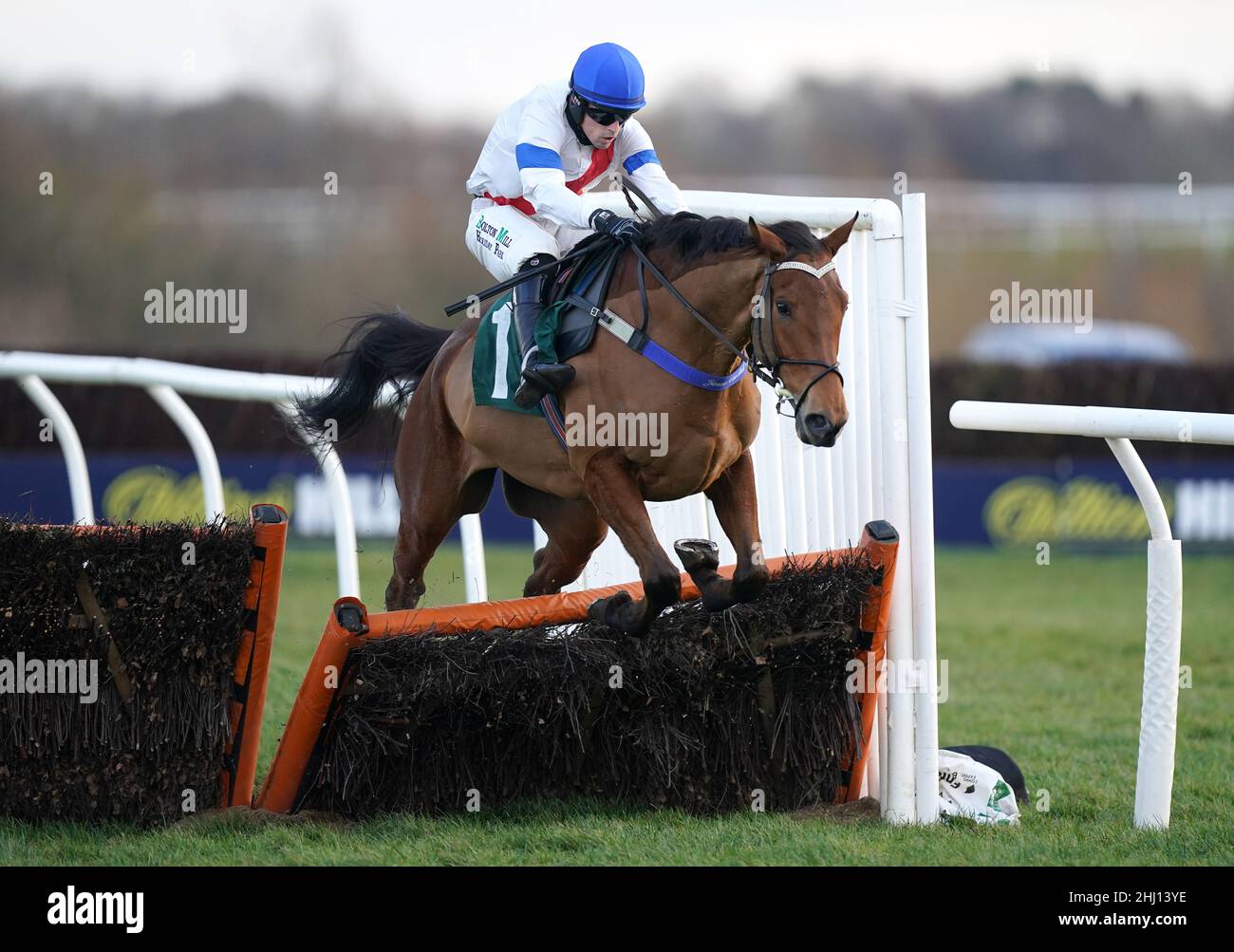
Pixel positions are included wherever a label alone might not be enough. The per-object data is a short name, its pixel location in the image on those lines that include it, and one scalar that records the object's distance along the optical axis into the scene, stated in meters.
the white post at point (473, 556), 12.71
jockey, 9.27
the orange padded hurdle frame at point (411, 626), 8.66
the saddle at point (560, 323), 9.31
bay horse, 8.21
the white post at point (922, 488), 9.37
